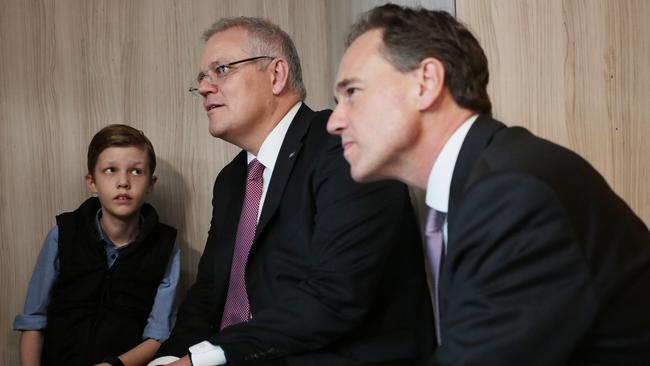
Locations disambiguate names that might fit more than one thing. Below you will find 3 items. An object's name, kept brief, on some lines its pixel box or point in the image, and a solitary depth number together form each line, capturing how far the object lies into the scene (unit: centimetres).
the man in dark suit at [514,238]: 86
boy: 204
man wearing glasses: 142
